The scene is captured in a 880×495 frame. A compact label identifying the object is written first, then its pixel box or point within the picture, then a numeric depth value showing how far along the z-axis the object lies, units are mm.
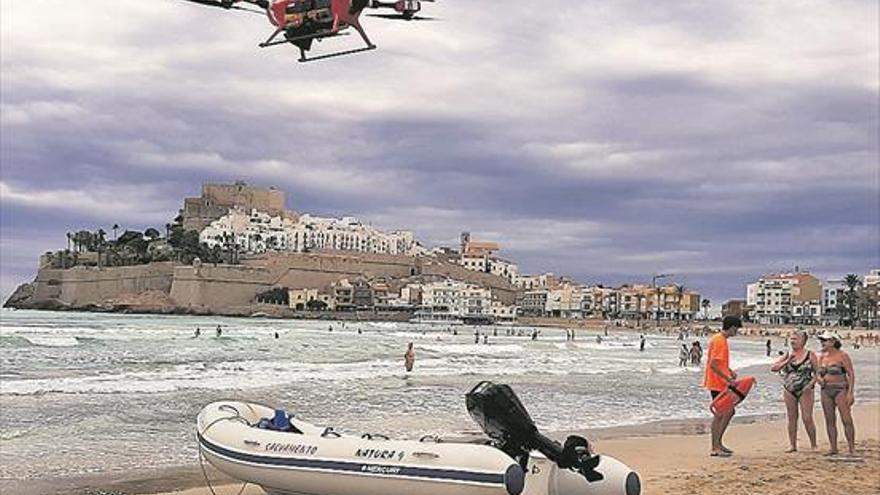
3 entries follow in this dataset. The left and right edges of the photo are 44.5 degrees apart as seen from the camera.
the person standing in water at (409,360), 26641
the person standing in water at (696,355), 33062
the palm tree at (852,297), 130500
